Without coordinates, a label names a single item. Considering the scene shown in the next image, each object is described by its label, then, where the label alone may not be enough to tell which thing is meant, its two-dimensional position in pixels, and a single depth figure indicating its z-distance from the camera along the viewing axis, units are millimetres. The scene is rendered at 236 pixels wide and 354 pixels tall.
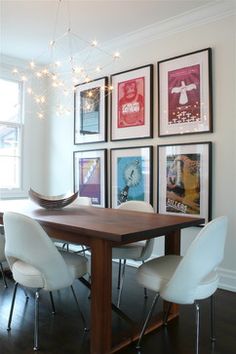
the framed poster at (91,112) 4168
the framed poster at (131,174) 3676
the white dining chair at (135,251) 2627
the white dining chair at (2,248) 2646
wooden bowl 2631
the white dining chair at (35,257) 1810
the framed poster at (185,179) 3174
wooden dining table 1739
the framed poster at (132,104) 3676
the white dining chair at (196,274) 1646
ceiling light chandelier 3979
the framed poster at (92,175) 4141
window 4617
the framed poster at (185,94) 3170
